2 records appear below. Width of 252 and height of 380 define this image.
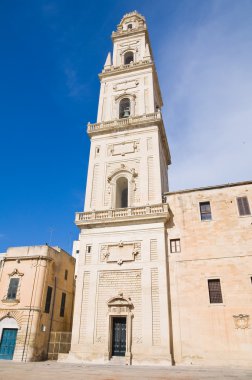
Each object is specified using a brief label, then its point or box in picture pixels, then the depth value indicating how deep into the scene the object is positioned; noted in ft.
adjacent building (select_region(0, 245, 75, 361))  68.13
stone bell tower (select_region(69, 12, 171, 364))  59.72
